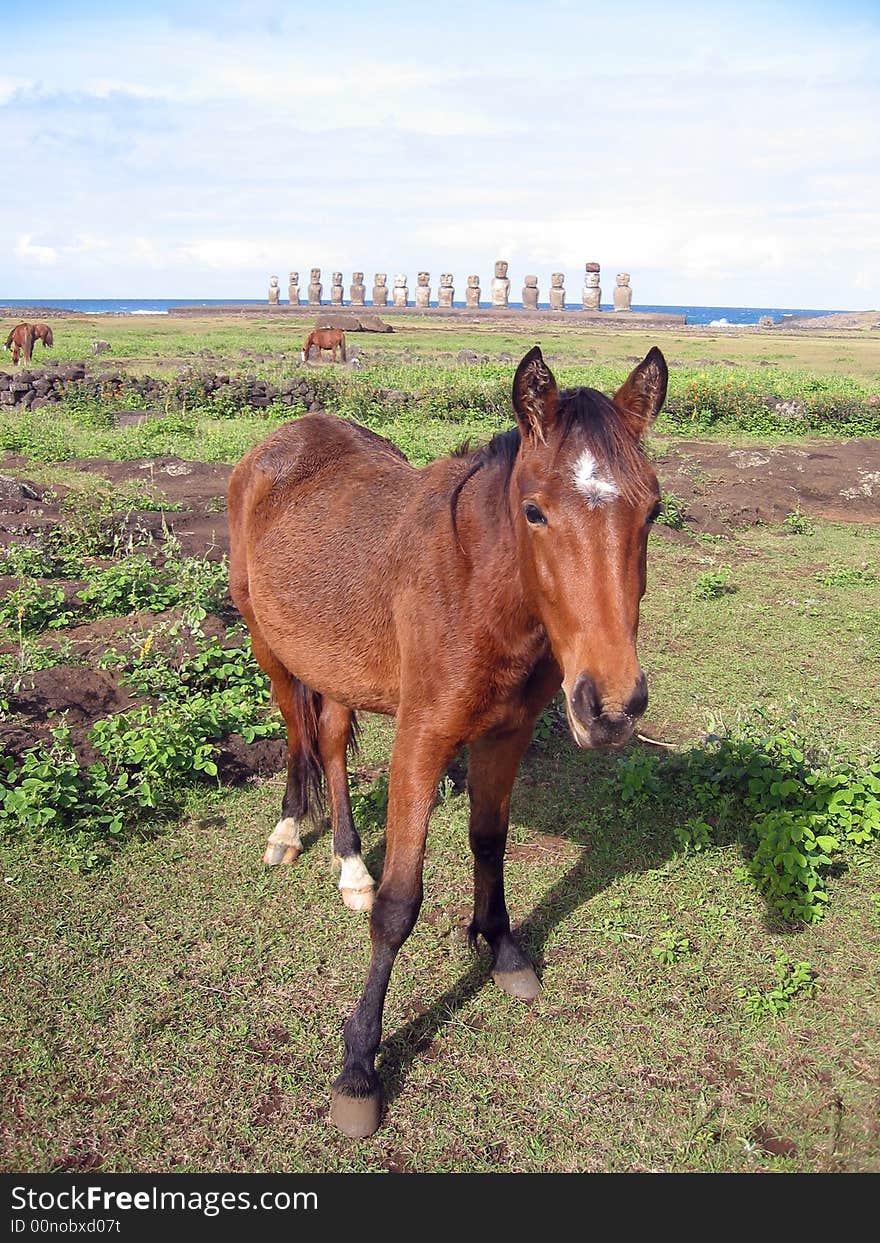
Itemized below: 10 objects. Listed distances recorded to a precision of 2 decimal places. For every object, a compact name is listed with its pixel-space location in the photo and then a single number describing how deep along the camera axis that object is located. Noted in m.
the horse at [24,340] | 27.38
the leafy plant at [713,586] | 9.10
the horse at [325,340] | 30.59
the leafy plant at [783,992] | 3.81
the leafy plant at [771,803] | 4.50
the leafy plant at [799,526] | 11.90
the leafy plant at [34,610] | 7.01
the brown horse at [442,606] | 2.74
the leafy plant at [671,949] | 4.12
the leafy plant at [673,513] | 11.51
